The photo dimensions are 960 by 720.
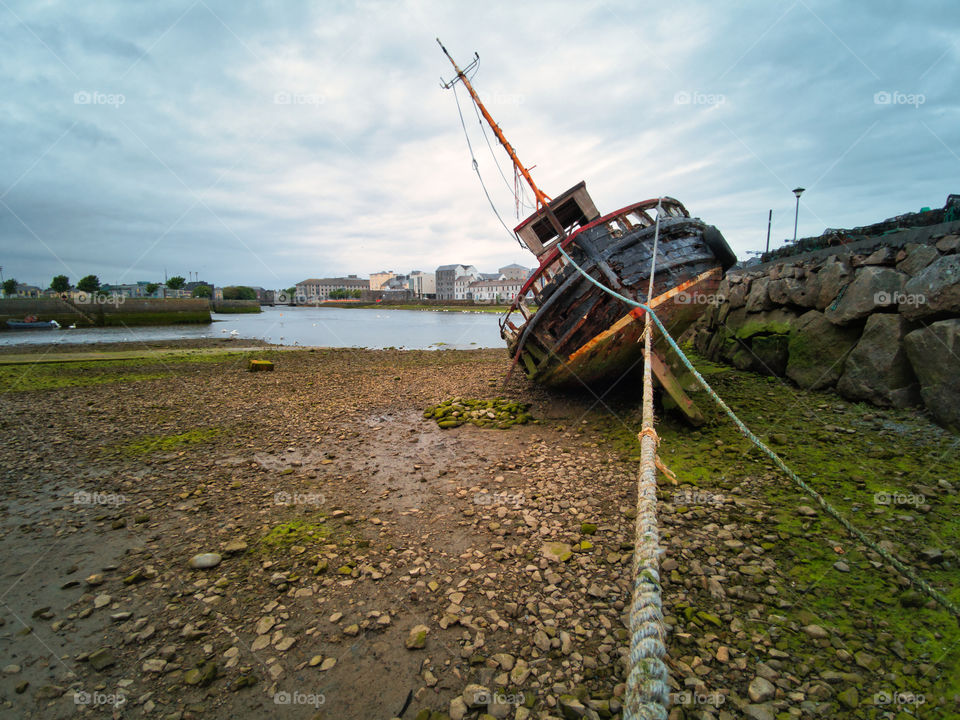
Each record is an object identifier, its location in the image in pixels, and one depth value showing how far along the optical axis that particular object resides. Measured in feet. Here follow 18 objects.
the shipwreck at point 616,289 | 31.40
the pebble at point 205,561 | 15.31
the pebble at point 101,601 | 13.71
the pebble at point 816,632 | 11.21
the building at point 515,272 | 442.50
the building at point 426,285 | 514.68
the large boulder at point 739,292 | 50.42
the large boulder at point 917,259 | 26.37
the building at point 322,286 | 610.65
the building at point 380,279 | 593.34
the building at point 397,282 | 556.18
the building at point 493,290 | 417.12
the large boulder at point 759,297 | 43.66
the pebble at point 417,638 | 11.93
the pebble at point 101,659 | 11.32
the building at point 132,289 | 519.77
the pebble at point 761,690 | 9.58
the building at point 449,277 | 471.21
